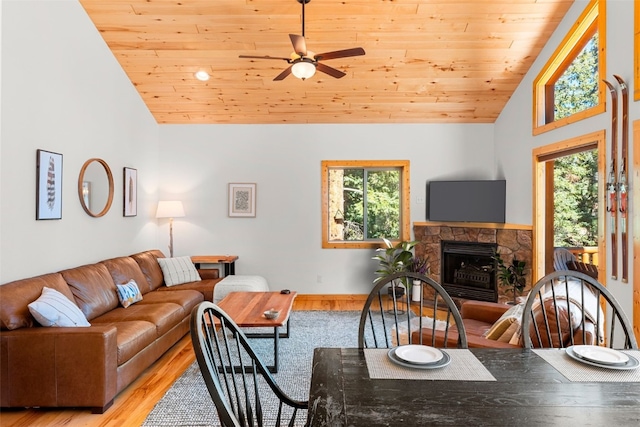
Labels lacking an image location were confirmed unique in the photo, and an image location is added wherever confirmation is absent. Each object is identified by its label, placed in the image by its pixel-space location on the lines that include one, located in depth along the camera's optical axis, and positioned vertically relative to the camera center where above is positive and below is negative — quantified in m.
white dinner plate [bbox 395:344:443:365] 1.44 -0.56
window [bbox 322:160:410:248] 5.81 +0.24
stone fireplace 4.73 -0.44
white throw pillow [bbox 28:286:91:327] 2.58 -0.68
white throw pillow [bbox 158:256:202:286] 4.70 -0.70
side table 5.23 -0.61
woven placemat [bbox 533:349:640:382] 1.32 -0.57
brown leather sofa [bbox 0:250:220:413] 2.45 -0.95
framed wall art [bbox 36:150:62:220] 3.22 +0.29
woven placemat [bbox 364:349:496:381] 1.34 -0.58
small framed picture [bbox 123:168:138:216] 4.71 +0.33
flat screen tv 5.13 +0.26
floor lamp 5.29 +0.11
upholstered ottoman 4.38 -0.83
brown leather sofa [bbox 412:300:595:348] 2.11 -0.76
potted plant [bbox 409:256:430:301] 5.11 -0.70
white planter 5.32 -1.06
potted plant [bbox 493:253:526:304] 4.54 -0.72
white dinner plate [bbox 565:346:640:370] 1.37 -0.55
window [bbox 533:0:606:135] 3.43 +1.55
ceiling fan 3.03 +1.34
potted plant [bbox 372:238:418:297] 5.08 -0.58
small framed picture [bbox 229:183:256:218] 5.68 +0.29
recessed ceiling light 4.59 +1.80
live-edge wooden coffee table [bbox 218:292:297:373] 3.07 -0.86
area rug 2.44 -1.31
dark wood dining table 1.08 -0.59
